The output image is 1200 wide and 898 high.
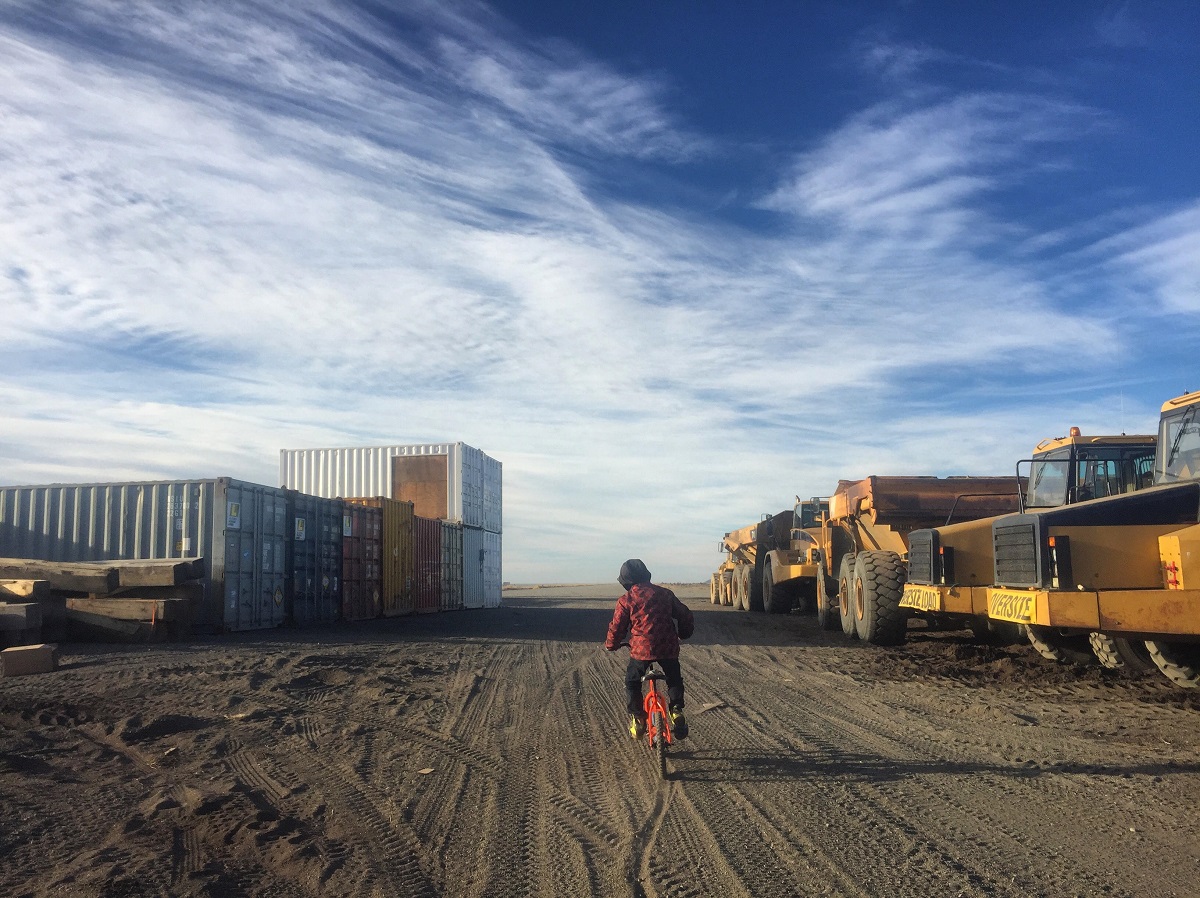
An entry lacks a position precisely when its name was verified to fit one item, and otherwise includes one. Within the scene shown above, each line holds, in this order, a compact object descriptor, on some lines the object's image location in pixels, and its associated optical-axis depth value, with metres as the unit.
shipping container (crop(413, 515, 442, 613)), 26.34
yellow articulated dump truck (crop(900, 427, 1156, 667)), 10.55
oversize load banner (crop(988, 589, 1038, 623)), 8.10
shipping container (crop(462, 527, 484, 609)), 30.89
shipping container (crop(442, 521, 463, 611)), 28.89
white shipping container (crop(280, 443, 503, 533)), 29.20
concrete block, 10.01
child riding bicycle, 6.55
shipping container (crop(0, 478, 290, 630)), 16.83
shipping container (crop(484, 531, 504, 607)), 33.50
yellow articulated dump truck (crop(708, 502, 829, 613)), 20.30
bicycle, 6.12
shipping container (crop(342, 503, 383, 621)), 21.89
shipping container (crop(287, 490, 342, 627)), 19.64
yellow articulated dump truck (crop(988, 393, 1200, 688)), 7.30
